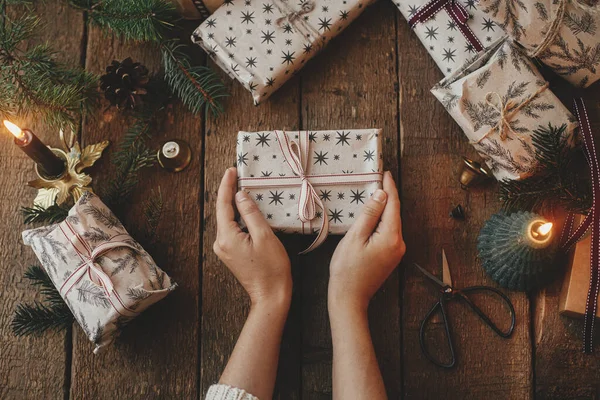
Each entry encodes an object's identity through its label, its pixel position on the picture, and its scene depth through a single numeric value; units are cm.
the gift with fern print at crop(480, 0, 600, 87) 99
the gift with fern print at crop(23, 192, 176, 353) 98
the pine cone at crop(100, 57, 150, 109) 110
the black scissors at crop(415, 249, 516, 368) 106
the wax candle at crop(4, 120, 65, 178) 101
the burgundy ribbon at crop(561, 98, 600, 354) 100
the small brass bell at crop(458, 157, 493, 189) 109
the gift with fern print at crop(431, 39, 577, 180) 101
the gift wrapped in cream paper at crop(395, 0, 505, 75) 108
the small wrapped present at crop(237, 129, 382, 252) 105
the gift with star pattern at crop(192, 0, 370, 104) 111
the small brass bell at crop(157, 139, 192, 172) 114
